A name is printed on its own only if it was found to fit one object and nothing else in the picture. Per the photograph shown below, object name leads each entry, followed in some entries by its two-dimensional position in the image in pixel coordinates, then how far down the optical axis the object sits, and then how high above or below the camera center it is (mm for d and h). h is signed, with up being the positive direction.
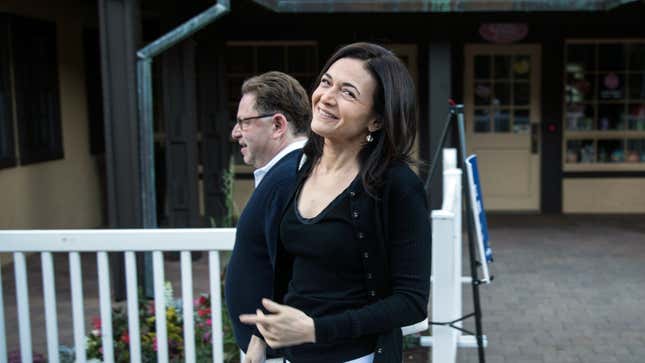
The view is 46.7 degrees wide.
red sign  8820 +1071
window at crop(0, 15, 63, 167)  6961 +404
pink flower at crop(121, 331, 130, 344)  3855 -1083
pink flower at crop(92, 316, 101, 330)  4113 -1061
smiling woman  1801 -256
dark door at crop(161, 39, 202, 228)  6816 -21
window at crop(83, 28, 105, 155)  9008 +503
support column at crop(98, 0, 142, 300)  5547 +230
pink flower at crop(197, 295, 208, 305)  4344 -1001
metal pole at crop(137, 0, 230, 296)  5535 +56
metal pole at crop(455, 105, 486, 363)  3711 -627
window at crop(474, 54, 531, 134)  9259 +354
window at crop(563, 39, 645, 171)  9141 +162
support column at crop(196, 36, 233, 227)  8289 +167
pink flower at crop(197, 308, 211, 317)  4148 -1017
